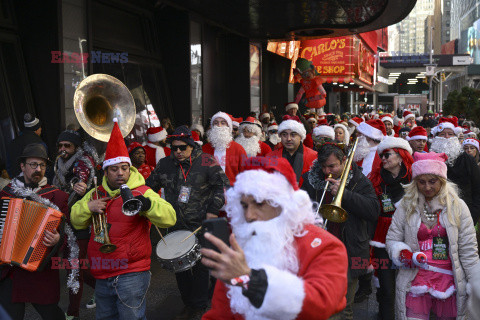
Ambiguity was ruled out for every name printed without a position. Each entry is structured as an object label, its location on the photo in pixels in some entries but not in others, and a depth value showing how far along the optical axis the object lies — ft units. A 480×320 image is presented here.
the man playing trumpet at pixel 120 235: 14.47
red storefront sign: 85.05
